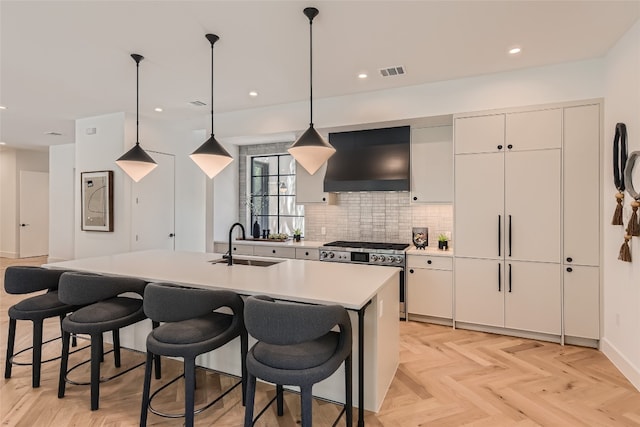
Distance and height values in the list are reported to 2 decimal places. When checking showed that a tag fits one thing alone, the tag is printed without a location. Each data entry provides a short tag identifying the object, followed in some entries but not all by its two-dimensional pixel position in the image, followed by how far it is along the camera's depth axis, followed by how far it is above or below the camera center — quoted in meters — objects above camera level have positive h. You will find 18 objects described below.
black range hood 4.28 +0.70
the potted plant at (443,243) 4.20 -0.36
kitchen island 2.07 -0.48
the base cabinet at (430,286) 3.88 -0.85
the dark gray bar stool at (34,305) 2.56 -0.71
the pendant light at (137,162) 3.36 +0.53
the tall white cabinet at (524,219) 3.32 -0.05
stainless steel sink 3.20 -0.46
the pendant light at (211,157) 2.99 +0.51
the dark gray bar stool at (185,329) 1.96 -0.73
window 5.89 +0.34
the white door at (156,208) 5.38 +0.10
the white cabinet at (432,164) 4.11 +0.62
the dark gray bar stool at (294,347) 1.63 -0.74
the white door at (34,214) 8.45 -0.02
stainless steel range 4.05 -0.50
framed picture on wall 5.28 +0.21
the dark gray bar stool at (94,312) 2.29 -0.71
